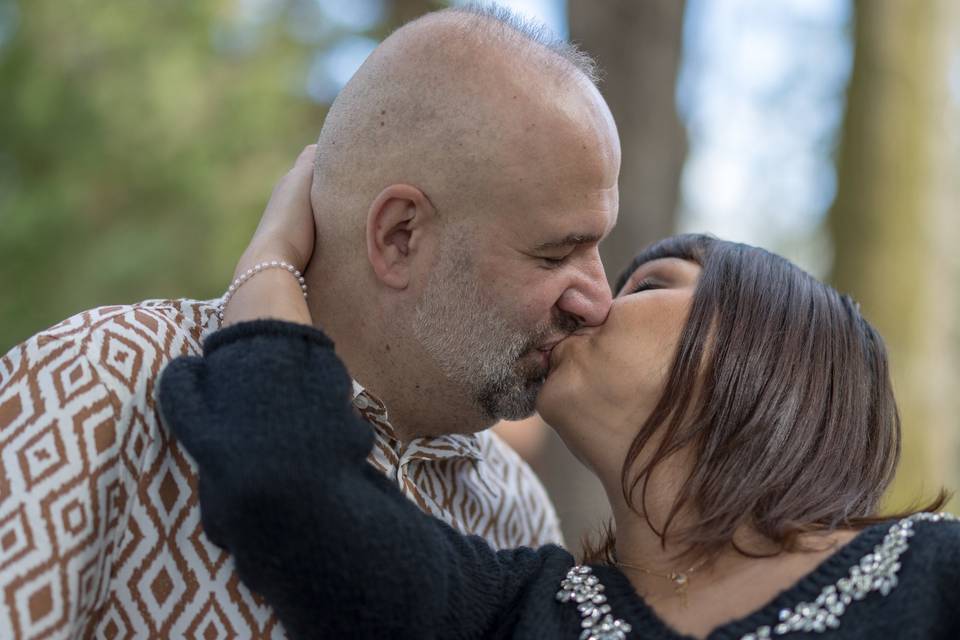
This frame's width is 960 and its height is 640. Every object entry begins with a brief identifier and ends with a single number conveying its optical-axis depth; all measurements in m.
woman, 1.97
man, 2.42
